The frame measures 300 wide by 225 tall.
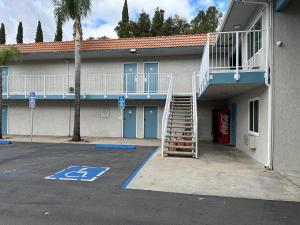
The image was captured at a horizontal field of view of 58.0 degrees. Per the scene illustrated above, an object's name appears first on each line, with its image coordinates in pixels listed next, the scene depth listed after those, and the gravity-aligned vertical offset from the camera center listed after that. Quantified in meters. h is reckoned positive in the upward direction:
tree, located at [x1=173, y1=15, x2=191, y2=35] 33.08 +11.54
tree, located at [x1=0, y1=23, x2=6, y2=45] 33.53 +10.34
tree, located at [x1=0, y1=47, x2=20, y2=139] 14.29 +3.40
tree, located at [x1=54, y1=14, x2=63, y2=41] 13.65 +4.81
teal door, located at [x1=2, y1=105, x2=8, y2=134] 17.69 -0.02
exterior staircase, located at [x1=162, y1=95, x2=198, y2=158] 9.75 -0.38
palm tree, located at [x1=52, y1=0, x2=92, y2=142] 13.49 +5.16
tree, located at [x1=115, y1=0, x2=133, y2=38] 31.50 +11.11
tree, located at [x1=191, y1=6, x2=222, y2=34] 32.89 +12.60
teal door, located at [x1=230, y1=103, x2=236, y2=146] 12.98 -0.28
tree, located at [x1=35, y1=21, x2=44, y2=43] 33.28 +10.41
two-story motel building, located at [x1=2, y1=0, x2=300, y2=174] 7.77 +1.51
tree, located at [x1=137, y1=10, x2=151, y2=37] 31.94 +11.14
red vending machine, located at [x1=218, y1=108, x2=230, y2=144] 13.48 -0.30
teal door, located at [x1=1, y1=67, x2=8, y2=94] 17.38 +2.58
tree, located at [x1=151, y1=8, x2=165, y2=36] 32.03 +11.45
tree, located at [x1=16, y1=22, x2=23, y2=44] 34.88 +11.00
